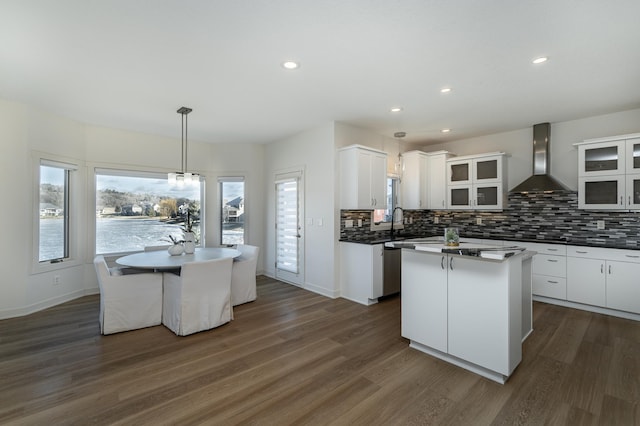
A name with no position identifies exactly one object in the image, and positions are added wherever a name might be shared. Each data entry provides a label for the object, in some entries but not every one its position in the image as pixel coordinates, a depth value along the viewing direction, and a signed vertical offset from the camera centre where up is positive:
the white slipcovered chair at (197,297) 3.28 -0.96
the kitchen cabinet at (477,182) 5.05 +0.54
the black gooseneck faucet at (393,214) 5.62 -0.02
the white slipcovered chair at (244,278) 4.27 -0.94
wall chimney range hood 4.64 +0.80
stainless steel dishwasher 4.52 -0.91
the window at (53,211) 4.21 +0.03
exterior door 5.26 -0.31
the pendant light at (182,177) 4.04 +0.49
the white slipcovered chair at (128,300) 3.30 -1.00
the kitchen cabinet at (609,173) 3.85 +0.53
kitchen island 2.37 -0.80
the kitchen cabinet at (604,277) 3.71 -0.84
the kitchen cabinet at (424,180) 5.65 +0.64
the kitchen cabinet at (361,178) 4.52 +0.55
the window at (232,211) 6.09 +0.04
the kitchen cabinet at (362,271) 4.33 -0.87
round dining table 3.43 -0.59
